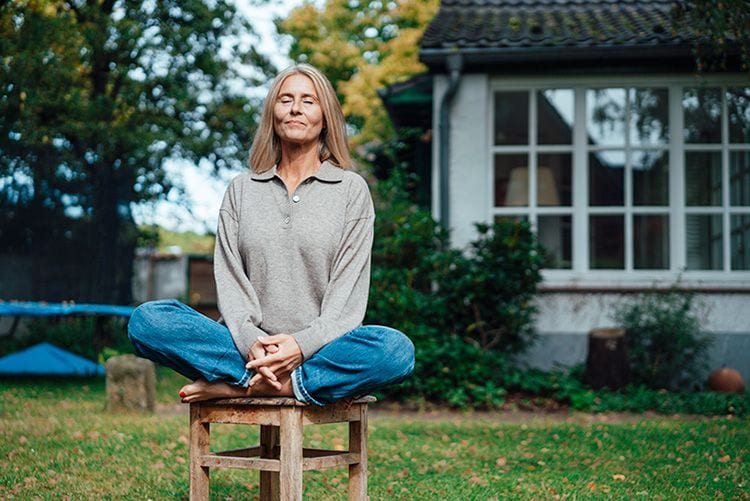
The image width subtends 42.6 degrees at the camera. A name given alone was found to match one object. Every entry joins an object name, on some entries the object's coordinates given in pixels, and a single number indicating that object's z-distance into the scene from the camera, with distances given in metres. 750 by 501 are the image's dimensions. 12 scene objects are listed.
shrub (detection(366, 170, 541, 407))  7.99
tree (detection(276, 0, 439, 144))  21.50
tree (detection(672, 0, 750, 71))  6.54
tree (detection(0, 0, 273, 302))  10.66
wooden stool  3.04
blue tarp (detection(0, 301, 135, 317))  8.84
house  9.07
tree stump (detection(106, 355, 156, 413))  6.91
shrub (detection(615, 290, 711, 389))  8.50
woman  3.09
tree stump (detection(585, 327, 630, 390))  8.23
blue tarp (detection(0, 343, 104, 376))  9.27
